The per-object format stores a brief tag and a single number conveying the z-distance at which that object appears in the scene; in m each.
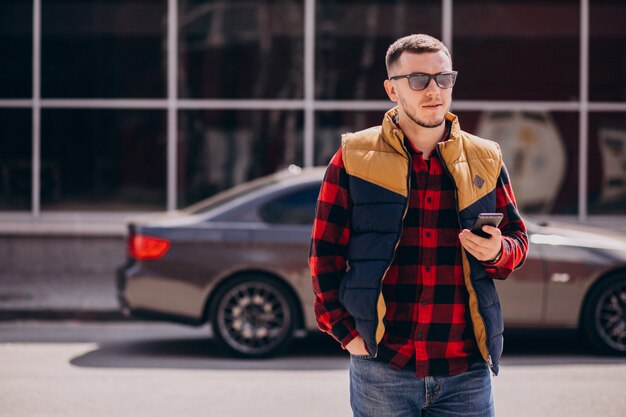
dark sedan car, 8.42
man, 3.16
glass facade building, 13.69
